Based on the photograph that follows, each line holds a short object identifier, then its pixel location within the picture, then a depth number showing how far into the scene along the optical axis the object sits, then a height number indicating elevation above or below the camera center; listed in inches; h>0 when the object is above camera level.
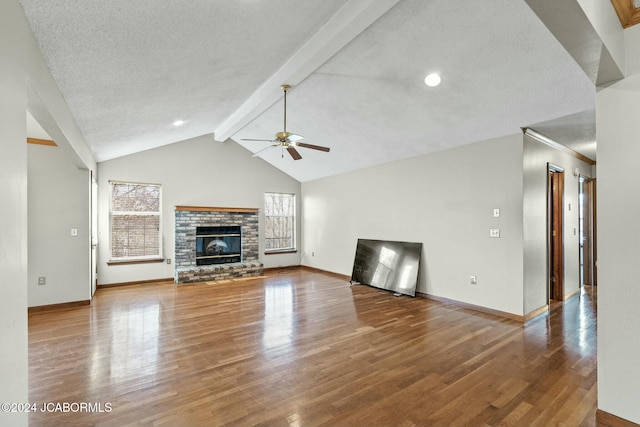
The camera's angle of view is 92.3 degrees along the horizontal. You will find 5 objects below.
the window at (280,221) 325.1 -8.8
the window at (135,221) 246.2 -5.6
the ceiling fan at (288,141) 144.7 +35.3
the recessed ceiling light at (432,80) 136.4 +60.0
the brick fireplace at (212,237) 266.2 -24.8
